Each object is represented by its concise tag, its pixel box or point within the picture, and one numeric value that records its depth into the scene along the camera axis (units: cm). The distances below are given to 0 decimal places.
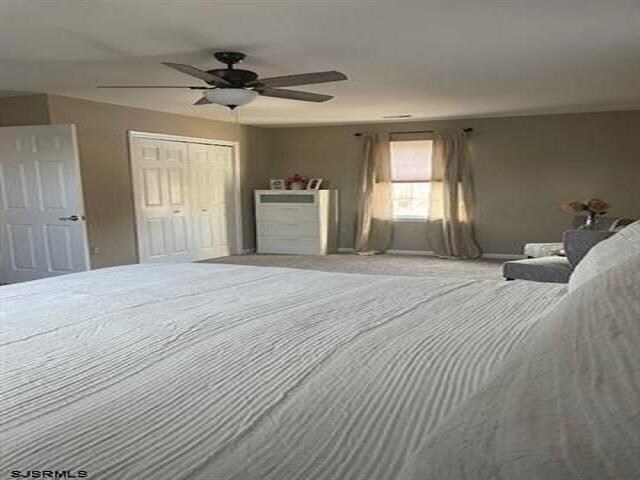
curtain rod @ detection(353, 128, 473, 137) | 742
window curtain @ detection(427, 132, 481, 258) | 746
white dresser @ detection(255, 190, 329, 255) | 788
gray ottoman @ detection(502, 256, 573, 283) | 391
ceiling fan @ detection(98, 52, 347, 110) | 336
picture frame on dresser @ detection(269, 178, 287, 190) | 824
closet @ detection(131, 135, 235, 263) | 630
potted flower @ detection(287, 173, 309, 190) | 812
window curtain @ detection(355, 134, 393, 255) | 792
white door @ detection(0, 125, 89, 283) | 511
